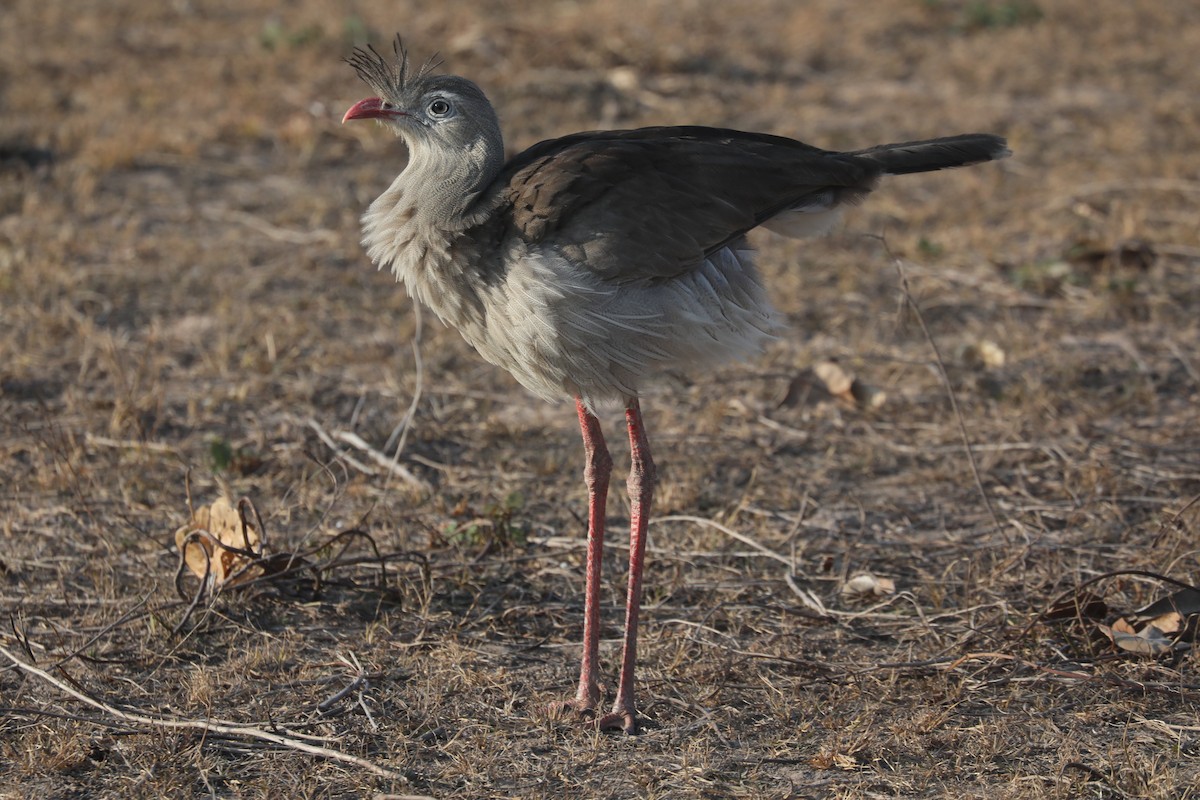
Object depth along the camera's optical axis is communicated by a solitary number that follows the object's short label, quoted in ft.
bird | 21.71
